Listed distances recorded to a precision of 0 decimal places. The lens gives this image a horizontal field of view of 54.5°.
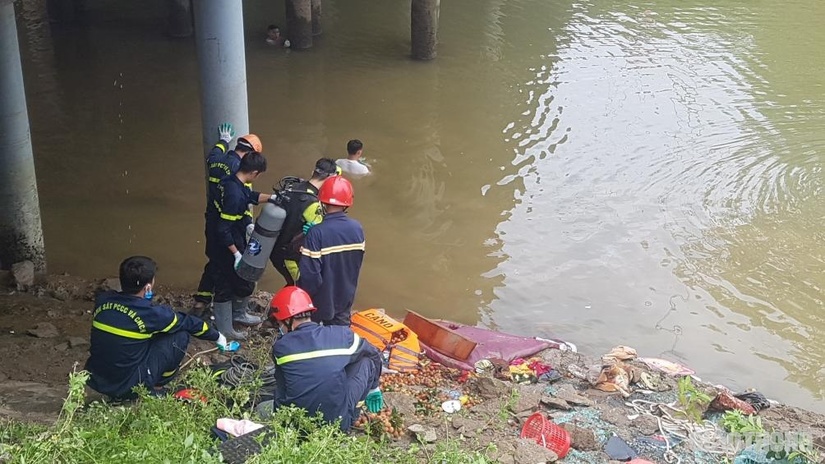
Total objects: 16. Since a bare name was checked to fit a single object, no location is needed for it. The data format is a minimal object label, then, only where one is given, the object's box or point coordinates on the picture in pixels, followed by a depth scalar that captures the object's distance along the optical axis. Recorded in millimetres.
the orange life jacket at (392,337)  6383
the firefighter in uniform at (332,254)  5422
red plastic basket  5094
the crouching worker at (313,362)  4281
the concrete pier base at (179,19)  15539
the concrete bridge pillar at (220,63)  6953
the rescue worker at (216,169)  6332
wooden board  6717
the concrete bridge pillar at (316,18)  16125
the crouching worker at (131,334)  4742
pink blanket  6758
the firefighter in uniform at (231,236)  6082
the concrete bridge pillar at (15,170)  7480
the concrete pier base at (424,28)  14484
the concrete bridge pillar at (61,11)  16234
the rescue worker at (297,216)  5883
